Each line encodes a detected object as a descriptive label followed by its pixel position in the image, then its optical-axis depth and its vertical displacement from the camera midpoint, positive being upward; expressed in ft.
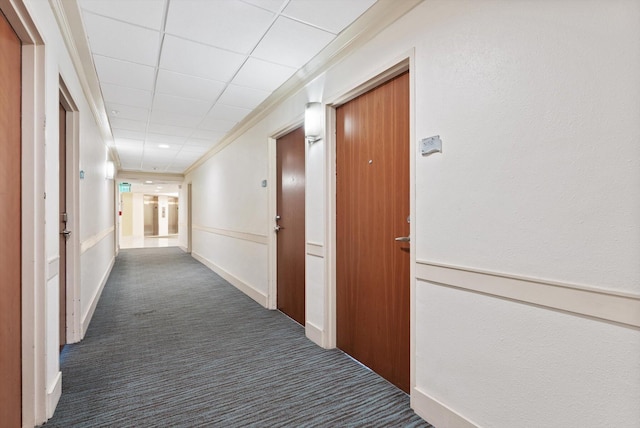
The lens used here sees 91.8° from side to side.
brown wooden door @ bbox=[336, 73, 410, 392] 6.70 -0.43
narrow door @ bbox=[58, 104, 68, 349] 9.02 -0.37
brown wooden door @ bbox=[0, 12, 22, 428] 4.80 -0.31
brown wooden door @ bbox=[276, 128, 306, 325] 10.80 -0.46
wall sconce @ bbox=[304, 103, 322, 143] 9.11 +2.67
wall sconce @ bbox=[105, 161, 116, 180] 17.71 +2.45
